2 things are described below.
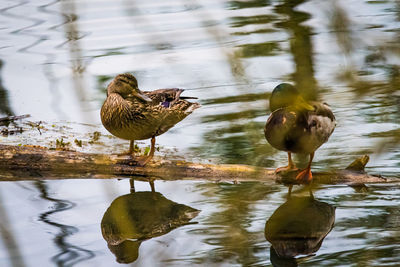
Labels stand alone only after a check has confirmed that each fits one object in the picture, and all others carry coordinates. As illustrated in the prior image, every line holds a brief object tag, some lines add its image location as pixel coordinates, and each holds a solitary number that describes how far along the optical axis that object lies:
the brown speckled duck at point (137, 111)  12.89
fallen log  12.10
